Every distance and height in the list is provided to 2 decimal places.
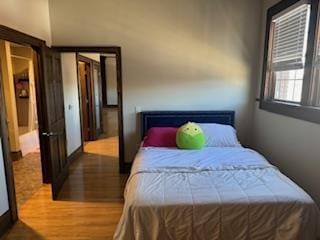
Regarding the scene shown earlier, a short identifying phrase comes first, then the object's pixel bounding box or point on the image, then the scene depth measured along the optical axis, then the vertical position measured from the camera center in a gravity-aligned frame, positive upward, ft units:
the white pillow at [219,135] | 10.99 -2.27
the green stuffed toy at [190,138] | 10.28 -2.20
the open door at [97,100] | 20.93 -1.42
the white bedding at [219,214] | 6.05 -3.12
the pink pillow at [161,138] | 10.93 -2.38
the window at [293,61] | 8.22 +0.90
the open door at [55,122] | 10.32 -1.72
